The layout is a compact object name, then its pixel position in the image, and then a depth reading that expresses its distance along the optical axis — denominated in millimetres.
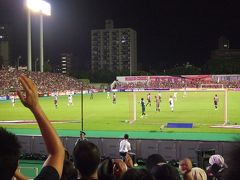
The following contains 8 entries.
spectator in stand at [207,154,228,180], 6985
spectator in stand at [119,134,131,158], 16891
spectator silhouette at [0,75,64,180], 2482
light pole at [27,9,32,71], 88162
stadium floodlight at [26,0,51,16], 85625
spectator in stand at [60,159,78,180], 4680
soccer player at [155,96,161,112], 41219
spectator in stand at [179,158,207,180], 6003
